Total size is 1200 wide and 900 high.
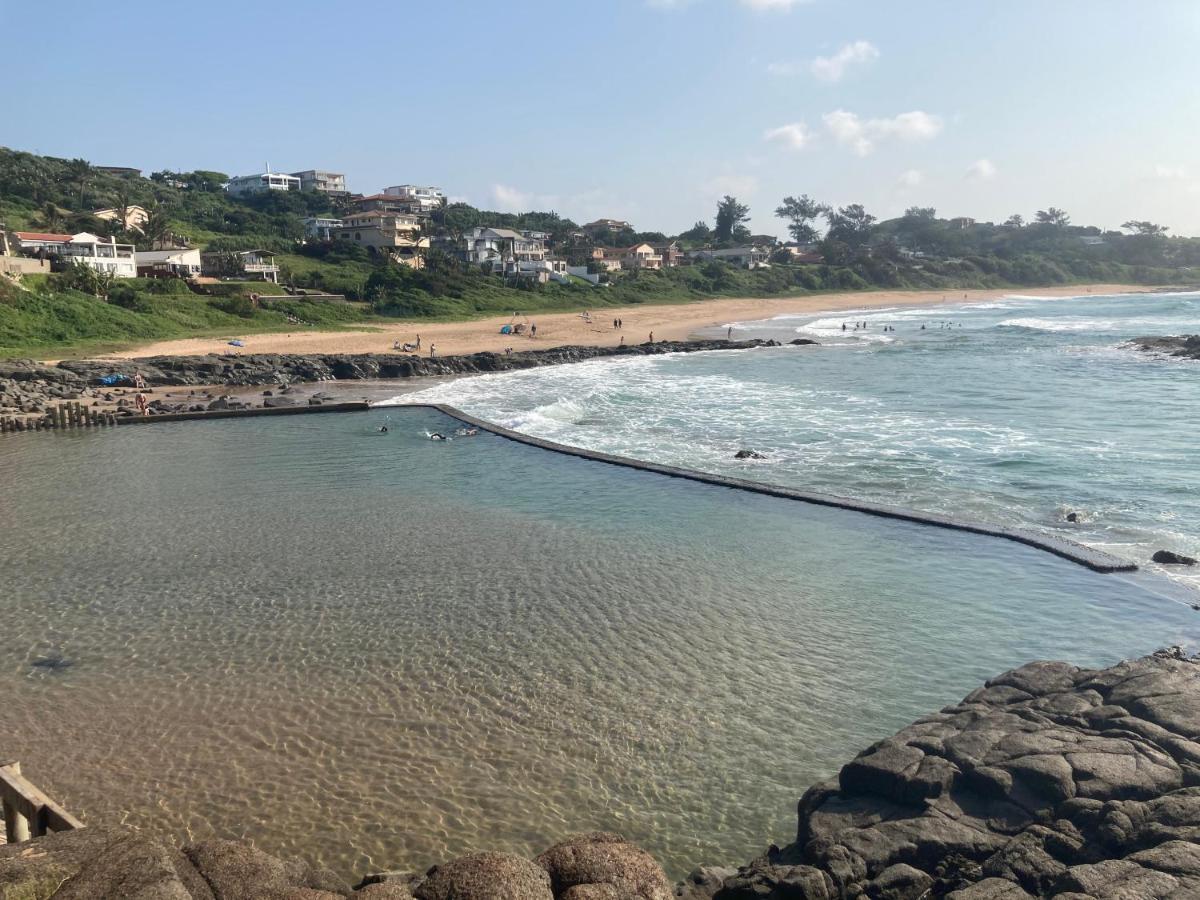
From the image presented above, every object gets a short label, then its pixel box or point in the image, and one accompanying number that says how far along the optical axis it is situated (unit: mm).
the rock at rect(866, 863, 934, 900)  6703
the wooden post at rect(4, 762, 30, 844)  7008
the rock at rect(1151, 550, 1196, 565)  15203
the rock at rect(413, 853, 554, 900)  5656
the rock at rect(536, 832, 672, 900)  6091
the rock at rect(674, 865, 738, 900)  7282
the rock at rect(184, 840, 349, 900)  5793
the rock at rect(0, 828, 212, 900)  5328
